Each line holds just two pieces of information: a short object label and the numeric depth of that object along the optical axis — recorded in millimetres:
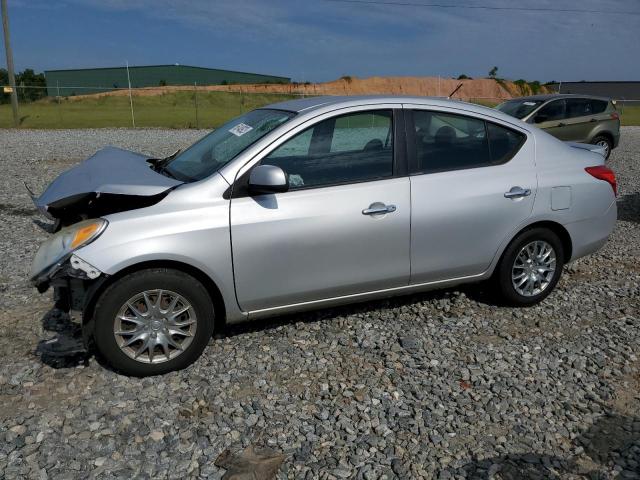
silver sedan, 3451
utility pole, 24141
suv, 12938
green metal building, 51281
